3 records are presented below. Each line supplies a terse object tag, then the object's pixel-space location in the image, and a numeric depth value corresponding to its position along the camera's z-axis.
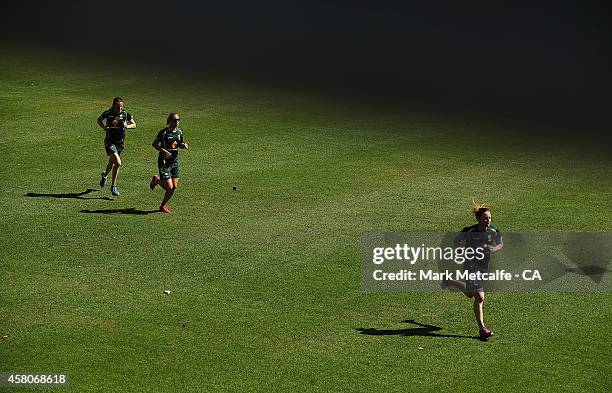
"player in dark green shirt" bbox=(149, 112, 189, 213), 23.08
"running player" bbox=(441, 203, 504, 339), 16.47
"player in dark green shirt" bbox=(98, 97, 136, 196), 24.59
